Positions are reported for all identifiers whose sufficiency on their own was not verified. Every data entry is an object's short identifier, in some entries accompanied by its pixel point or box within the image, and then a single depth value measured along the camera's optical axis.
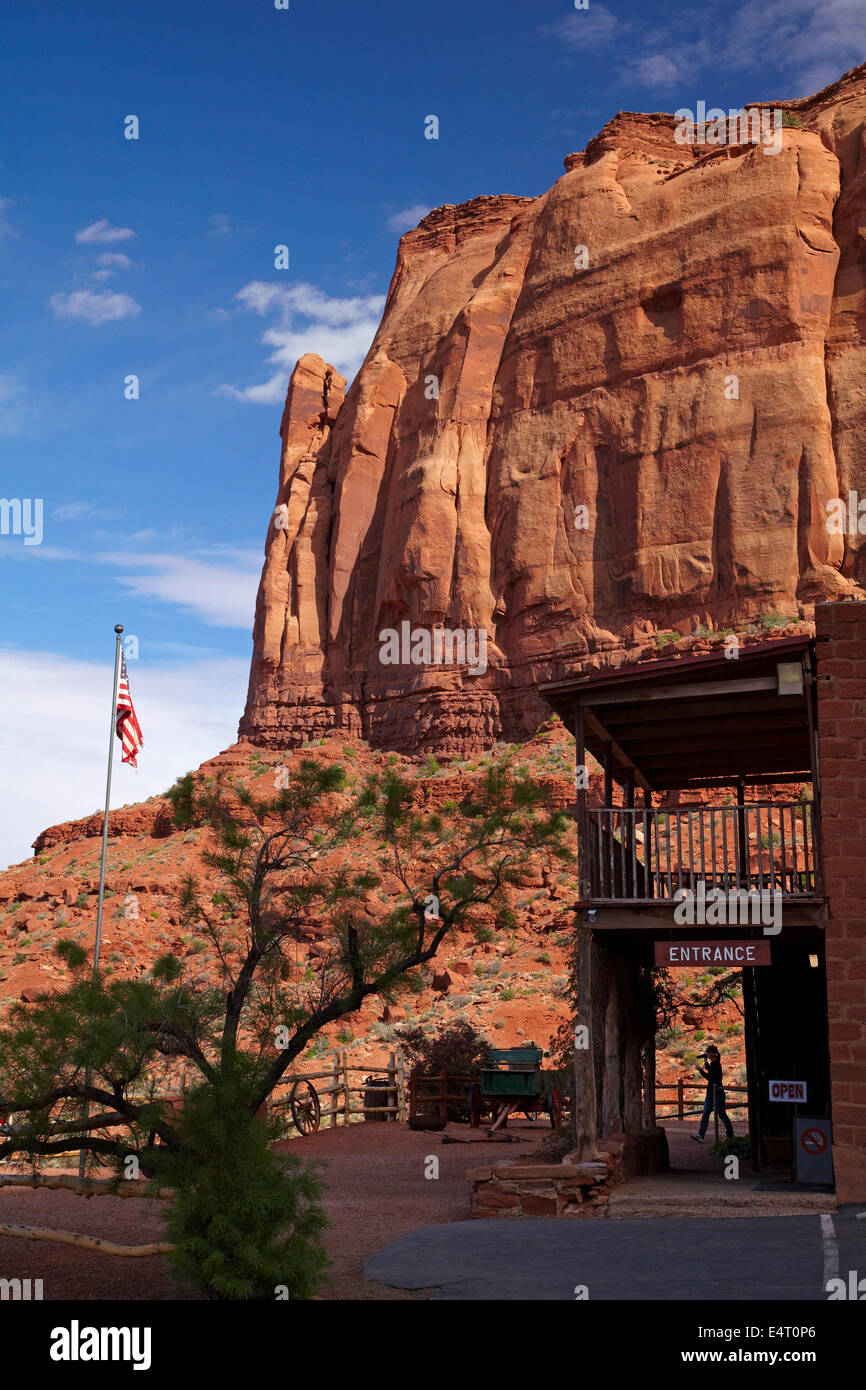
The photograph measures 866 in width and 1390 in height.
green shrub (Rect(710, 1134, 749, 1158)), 19.12
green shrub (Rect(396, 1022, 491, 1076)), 25.94
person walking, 19.58
